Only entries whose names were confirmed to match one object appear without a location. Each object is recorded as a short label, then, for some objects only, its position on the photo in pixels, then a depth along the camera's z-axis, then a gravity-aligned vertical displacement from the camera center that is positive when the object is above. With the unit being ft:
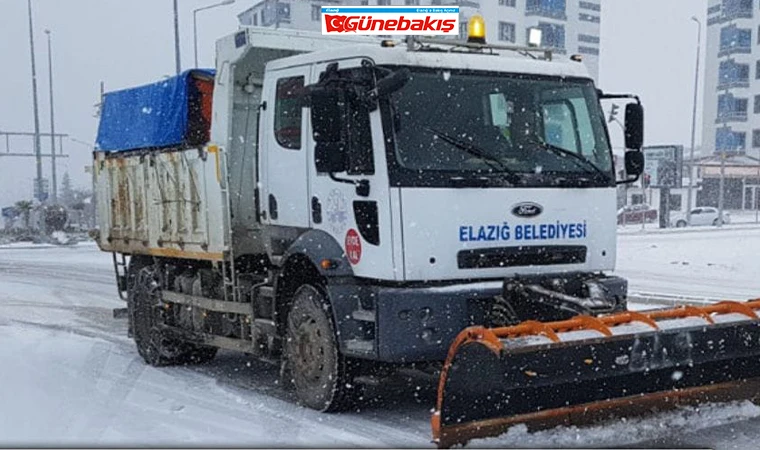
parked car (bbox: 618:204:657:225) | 165.77 -13.61
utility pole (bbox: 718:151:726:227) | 139.74 -9.57
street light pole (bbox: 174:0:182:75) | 101.55 +11.70
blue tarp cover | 30.07 +0.86
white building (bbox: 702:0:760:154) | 224.33 +14.83
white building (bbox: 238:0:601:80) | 207.10 +28.94
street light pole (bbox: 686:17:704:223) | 151.41 +3.51
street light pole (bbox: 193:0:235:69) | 96.73 +13.96
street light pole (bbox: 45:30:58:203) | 146.41 +1.15
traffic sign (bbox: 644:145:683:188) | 135.33 -4.28
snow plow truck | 18.49 -2.50
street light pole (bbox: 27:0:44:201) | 131.13 +4.14
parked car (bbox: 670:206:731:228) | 156.46 -13.60
